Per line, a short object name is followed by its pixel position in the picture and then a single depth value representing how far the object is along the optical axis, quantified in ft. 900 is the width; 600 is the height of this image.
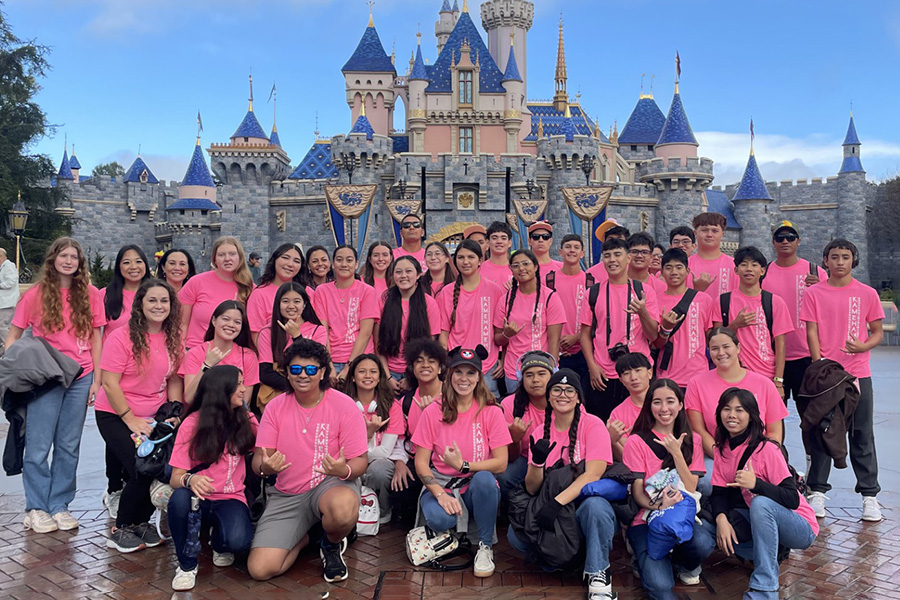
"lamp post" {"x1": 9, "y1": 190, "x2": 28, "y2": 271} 49.42
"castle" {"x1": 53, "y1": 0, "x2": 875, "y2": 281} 84.89
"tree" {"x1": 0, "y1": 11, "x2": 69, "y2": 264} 76.48
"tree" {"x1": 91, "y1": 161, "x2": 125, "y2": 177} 169.01
